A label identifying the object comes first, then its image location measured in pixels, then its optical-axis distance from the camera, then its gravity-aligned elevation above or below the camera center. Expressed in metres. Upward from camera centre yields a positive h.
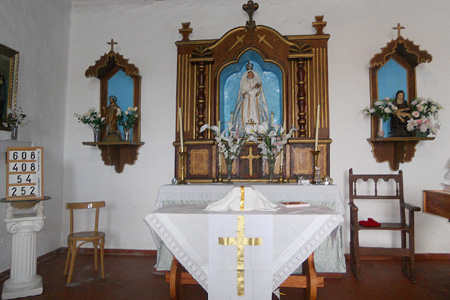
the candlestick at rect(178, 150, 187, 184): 4.30 -0.04
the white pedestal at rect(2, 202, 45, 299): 3.13 -0.90
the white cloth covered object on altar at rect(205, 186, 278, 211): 2.58 -0.31
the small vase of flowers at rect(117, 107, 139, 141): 4.69 +0.59
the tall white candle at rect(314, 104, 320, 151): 4.23 +0.40
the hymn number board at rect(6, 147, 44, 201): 3.10 -0.13
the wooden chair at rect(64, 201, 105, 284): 3.55 -0.83
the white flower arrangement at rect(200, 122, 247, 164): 4.24 +0.26
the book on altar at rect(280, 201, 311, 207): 2.88 -0.37
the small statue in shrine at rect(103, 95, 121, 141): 4.71 +0.62
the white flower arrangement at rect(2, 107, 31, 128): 3.82 +0.48
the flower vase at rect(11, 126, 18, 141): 3.88 +0.32
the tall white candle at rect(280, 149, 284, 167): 4.41 +0.05
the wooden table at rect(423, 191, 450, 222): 2.40 -0.30
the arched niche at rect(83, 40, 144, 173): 4.73 +1.04
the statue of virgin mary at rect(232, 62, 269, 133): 4.77 +0.86
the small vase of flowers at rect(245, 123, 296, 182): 4.18 +0.27
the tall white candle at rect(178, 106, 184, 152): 4.29 +0.30
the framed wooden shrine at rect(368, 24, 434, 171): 4.35 +1.15
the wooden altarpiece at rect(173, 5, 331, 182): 4.59 +1.00
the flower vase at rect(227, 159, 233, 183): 4.35 -0.09
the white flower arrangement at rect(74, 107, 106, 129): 4.61 +0.59
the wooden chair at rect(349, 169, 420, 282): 3.70 -0.77
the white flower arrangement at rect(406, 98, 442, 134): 4.10 +0.60
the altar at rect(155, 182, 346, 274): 3.65 -0.41
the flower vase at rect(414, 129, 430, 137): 4.26 +0.39
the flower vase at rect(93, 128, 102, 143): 4.75 +0.37
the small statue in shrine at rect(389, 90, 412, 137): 4.32 +0.60
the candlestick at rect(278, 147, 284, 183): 4.36 -0.05
